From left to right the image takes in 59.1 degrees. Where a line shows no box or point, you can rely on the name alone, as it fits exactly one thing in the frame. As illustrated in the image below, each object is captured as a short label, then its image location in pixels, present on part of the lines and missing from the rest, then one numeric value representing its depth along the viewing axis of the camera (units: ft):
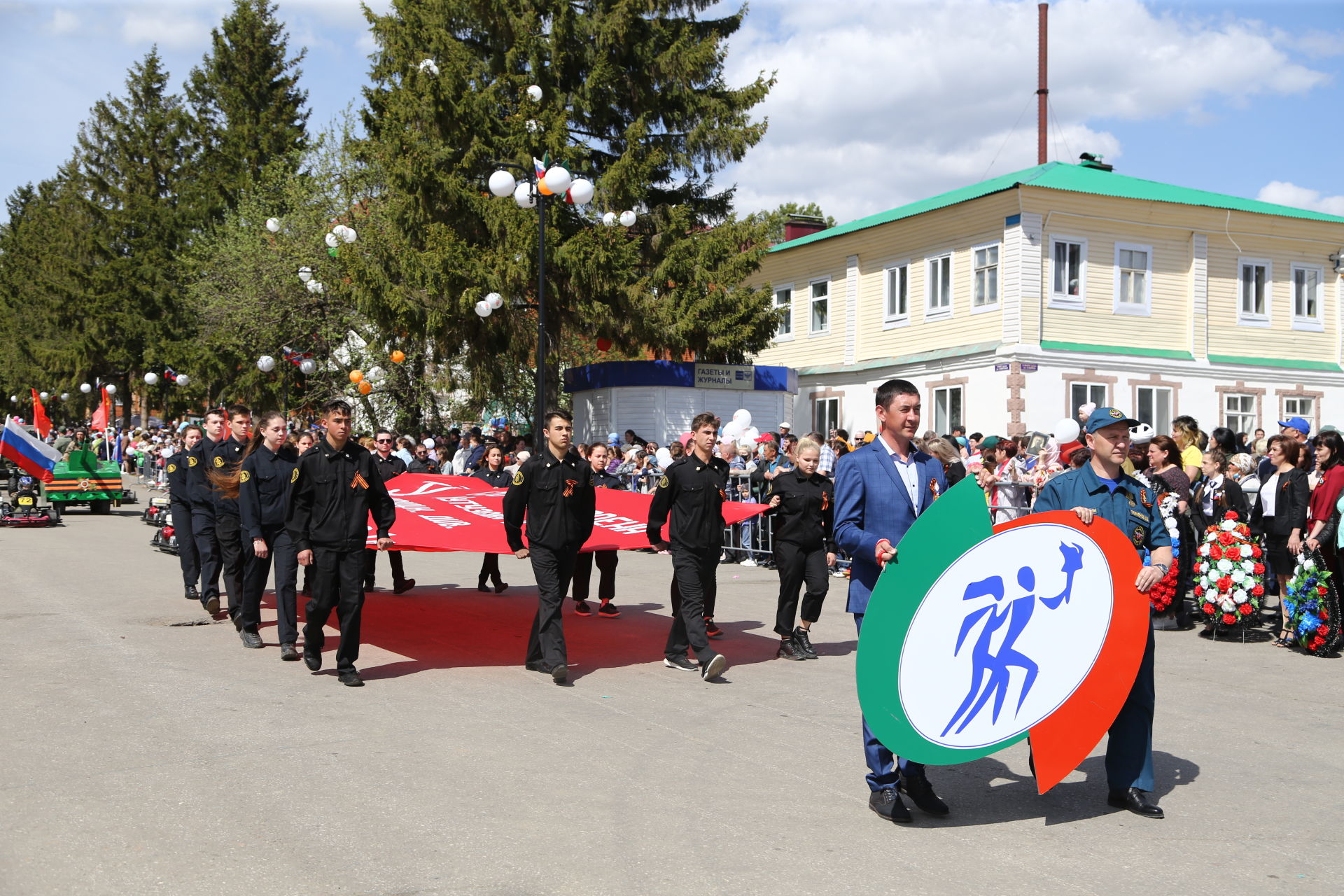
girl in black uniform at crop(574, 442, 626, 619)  43.21
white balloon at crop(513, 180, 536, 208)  68.64
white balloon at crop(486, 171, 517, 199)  63.65
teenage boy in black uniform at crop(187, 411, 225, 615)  39.37
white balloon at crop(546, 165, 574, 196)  60.80
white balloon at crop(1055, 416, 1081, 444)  53.88
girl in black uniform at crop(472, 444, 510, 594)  48.47
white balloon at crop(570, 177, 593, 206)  61.82
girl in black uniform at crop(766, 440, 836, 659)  34.88
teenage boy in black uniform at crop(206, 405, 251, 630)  37.32
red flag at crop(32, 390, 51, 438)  121.80
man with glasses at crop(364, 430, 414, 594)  46.22
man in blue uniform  19.20
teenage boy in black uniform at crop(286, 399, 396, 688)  30.14
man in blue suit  19.34
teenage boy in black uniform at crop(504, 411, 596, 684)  31.35
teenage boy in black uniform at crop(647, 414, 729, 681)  32.71
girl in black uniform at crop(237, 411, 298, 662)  33.14
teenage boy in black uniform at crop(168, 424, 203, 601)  41.81
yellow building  94.32
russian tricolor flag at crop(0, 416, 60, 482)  84.28
